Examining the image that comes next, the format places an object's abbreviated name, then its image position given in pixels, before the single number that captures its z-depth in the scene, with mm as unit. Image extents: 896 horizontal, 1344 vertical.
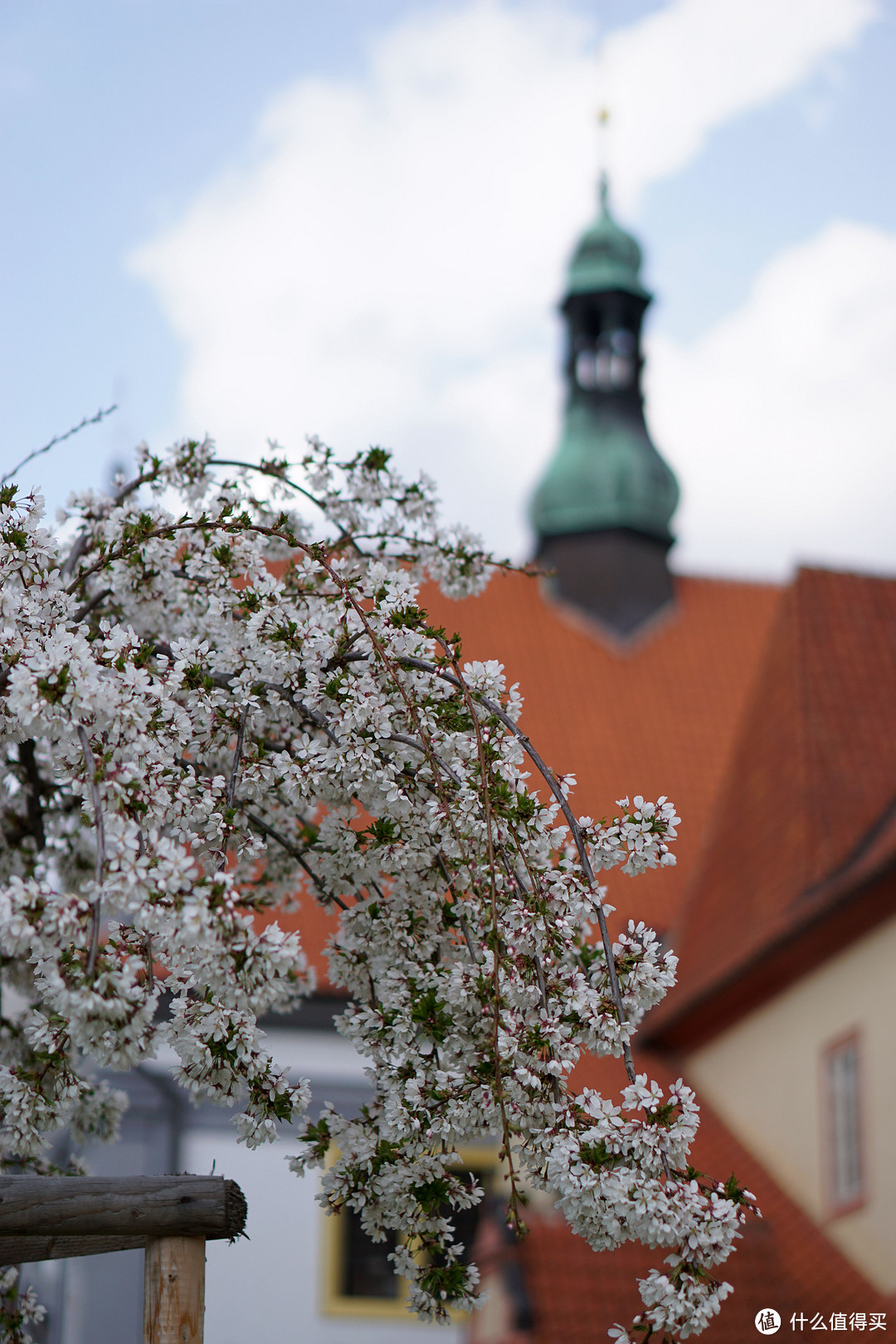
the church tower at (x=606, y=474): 19266
